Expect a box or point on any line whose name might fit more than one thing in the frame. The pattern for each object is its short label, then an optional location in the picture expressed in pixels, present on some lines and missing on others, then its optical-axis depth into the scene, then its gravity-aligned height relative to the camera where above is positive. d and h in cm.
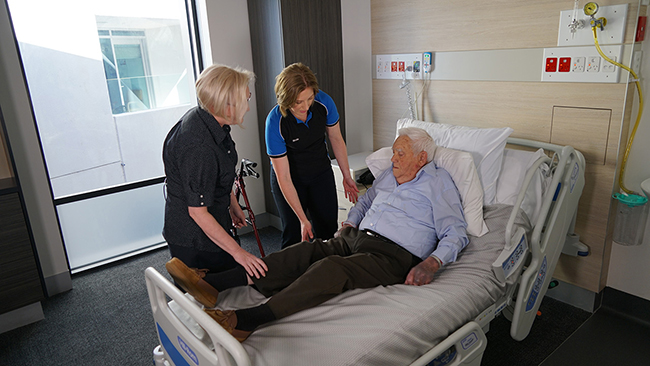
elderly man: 166 -77
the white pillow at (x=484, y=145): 234 -44
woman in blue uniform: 219 -44
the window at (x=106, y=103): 295 -14
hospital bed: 145 -87
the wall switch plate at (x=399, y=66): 313 +2
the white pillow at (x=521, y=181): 225 -60
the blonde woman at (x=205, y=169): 159 -32
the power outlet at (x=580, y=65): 221 -3
